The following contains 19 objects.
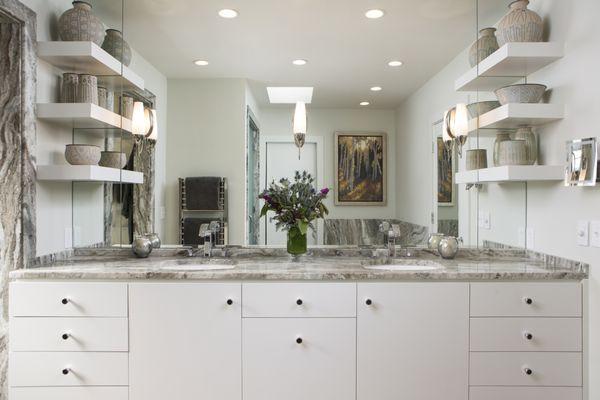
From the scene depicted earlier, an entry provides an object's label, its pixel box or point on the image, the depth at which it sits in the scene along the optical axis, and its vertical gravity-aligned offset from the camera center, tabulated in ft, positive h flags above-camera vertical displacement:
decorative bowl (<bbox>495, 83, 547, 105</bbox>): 7.31 +1.83
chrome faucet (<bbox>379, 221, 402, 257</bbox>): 8.57 -0.69
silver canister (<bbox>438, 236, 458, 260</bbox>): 8.35 -0.93
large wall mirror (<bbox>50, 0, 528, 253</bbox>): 8.57 +1.24
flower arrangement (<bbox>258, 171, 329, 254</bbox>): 8.21 -0.14
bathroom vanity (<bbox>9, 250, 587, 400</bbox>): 6.77 -2.19
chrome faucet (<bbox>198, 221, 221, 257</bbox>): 8.53 -0.69
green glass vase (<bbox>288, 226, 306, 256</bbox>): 8.21 -0.81
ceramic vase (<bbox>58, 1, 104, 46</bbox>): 7.59 +3.12
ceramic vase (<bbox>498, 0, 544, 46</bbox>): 7.30 +3.00
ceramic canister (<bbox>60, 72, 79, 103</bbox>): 7.69 +2.02
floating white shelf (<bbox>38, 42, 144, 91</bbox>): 7.31 +2.46
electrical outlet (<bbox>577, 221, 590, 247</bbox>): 6.47 -0.51
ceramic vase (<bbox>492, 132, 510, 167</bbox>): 7.91 +1.12
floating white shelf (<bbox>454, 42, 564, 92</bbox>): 7.07 +2.35
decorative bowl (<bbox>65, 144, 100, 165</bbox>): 7.73 +0.82
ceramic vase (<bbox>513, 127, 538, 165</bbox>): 7.59 +1.07
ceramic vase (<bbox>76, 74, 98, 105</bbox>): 7.69 +1.99
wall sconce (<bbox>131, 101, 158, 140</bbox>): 8.75 +1.58
